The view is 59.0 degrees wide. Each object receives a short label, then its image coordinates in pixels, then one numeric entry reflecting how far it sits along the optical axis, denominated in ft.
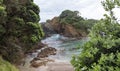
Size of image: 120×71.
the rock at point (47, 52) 53.65
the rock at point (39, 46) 65.97
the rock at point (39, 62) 41.94
